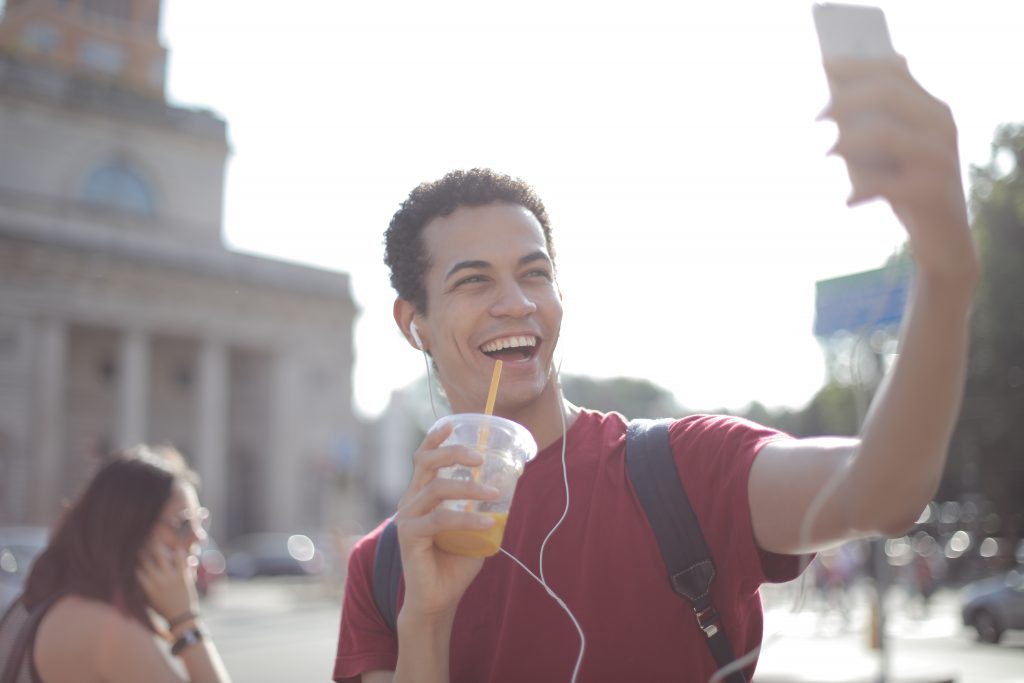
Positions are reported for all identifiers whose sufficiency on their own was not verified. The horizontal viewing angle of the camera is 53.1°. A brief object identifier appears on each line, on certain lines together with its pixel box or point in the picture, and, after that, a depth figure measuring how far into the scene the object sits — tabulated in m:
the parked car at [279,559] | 40.38
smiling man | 1.46
